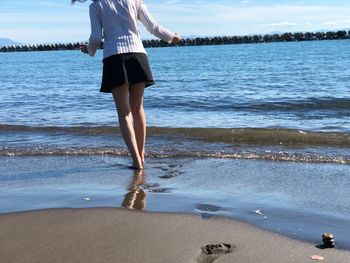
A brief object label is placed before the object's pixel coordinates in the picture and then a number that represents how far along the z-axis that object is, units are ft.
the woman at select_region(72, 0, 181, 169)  14.87
